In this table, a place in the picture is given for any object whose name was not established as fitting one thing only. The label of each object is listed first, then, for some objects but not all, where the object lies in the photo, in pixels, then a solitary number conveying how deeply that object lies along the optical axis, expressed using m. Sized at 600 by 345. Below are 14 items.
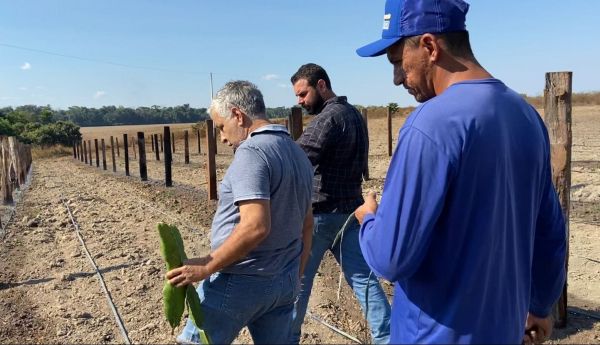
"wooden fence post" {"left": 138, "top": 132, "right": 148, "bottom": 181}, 16.45
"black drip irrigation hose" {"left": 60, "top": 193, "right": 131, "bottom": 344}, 4.22
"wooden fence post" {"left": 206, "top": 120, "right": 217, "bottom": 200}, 9.80
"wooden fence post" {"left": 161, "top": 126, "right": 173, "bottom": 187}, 14.01
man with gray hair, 2.03
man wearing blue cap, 1.28
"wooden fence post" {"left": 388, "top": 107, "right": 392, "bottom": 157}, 16.79
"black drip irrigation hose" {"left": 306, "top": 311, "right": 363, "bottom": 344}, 3.88
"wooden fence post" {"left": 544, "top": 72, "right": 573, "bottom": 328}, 3.79
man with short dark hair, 3.11
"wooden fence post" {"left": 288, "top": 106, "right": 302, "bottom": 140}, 6.00
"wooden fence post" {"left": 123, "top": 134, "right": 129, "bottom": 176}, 20.05
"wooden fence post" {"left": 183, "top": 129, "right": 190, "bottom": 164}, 23.86
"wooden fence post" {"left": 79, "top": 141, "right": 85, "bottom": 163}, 40.26
